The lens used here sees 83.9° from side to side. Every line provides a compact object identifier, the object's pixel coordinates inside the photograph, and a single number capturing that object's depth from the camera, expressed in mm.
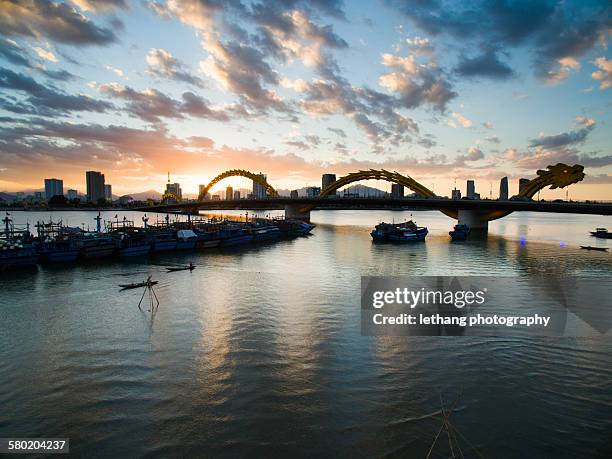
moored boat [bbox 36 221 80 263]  53938
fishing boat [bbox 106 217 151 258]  61281
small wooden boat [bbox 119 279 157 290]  37656
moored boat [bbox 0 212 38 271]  48688
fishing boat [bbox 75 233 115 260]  57094
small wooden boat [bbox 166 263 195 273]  48934
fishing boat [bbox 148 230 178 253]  67250
